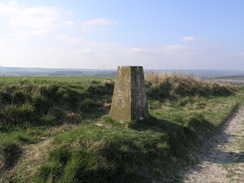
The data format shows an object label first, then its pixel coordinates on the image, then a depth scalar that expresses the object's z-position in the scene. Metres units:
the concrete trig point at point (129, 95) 7.60
